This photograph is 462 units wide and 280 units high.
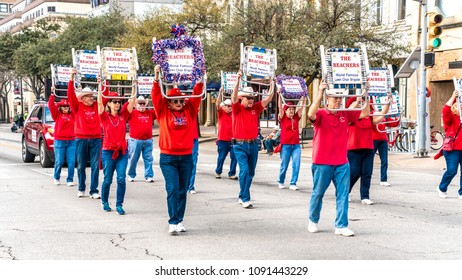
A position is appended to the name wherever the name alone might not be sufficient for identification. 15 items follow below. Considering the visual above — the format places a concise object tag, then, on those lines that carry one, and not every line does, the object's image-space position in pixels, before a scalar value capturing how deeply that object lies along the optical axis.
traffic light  18.61
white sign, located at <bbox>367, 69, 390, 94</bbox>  13.52
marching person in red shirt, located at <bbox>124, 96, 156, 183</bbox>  13.88
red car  18.16
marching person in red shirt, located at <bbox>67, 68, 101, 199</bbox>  11.75
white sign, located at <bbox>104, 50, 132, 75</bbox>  10.94
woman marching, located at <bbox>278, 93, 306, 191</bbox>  13.37
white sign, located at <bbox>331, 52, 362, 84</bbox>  8.79
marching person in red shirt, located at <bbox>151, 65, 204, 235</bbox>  8.43
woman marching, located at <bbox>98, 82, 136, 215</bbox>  10.12
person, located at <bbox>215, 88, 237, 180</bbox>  15.14
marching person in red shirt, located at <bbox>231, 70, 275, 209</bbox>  10.80
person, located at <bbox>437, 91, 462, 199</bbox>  11.95
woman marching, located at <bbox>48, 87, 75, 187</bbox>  13.84
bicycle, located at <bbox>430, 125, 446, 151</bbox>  24.58
